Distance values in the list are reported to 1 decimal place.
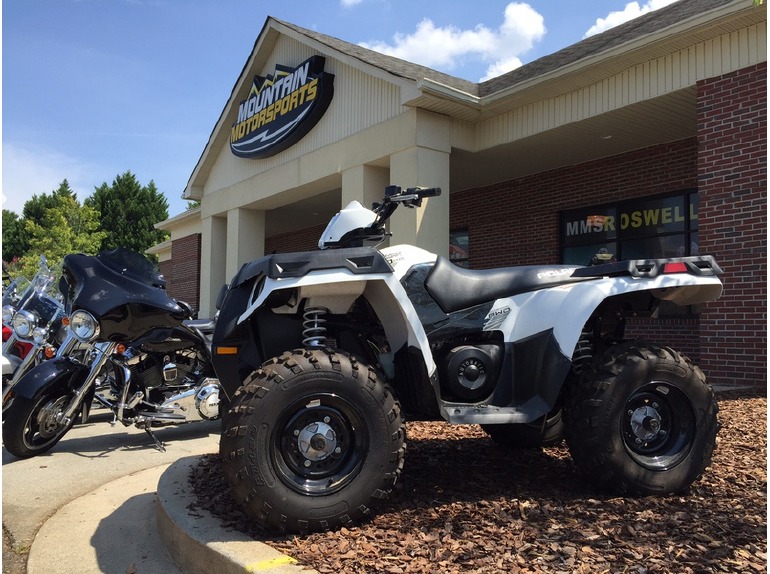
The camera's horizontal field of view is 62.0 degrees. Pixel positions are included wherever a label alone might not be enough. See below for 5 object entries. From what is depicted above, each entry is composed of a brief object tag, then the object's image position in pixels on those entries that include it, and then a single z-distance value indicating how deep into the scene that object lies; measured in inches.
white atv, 110.3
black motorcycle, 200.2
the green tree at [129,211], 1897.1
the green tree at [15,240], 1967.3
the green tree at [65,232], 1588.3
